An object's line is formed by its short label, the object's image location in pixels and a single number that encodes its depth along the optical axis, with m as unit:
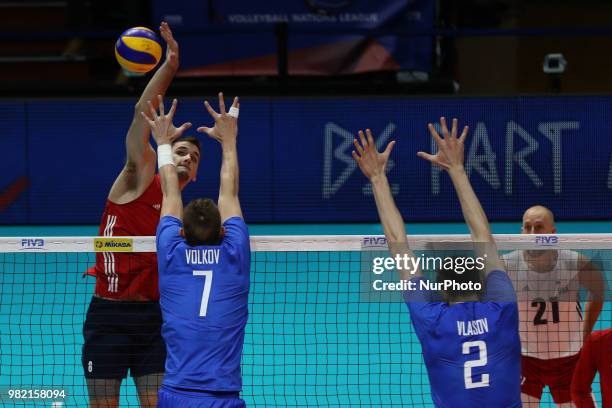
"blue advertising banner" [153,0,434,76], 40.06
